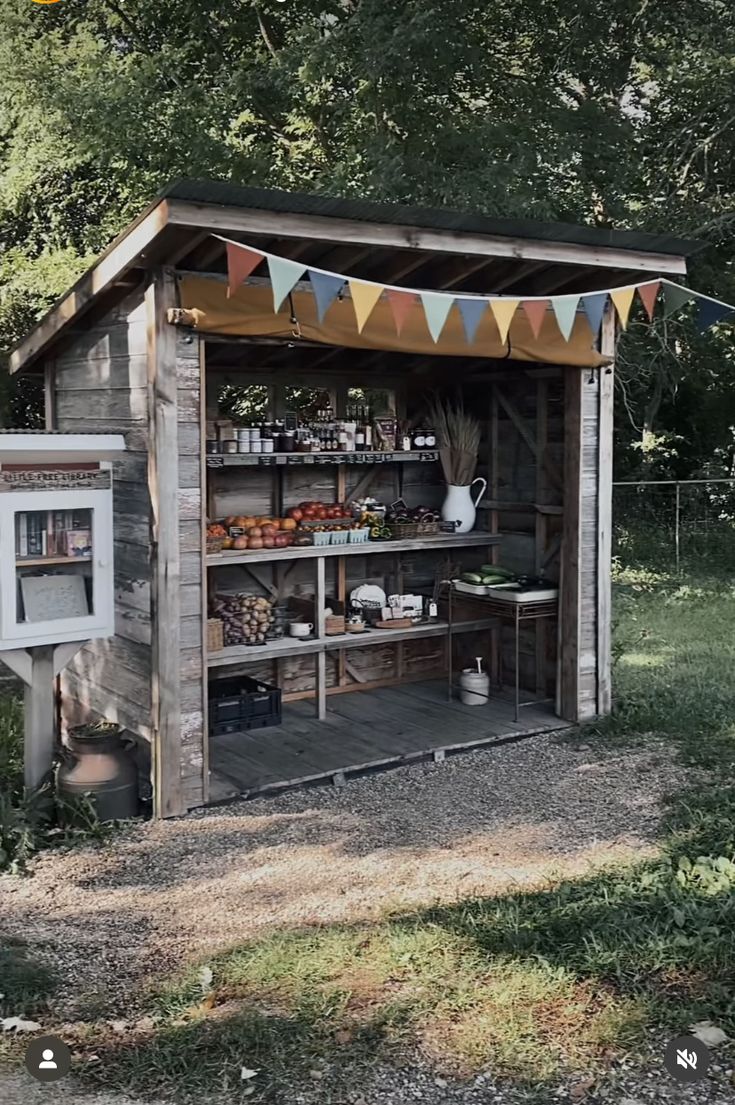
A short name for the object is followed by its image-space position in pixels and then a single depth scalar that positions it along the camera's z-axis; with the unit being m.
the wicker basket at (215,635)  6.27
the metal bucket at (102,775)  5.25
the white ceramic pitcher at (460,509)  7.48
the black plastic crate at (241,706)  6.73
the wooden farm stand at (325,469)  5.27
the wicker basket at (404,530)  7.08
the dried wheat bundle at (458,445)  7.54
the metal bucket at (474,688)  7.43
